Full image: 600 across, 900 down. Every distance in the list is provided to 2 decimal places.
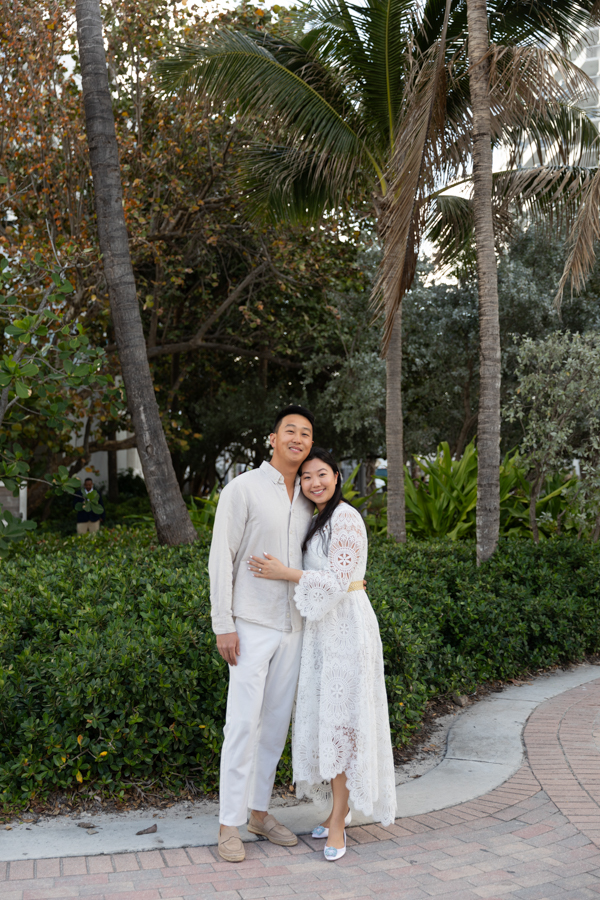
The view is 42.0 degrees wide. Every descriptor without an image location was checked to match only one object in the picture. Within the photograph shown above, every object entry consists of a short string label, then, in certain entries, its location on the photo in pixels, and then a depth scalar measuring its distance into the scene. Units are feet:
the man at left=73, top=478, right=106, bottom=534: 49.11
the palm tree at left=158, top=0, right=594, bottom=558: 23.40
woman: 11.08
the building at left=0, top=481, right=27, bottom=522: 45.65
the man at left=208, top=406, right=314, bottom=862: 11.07
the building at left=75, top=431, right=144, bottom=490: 81.92
